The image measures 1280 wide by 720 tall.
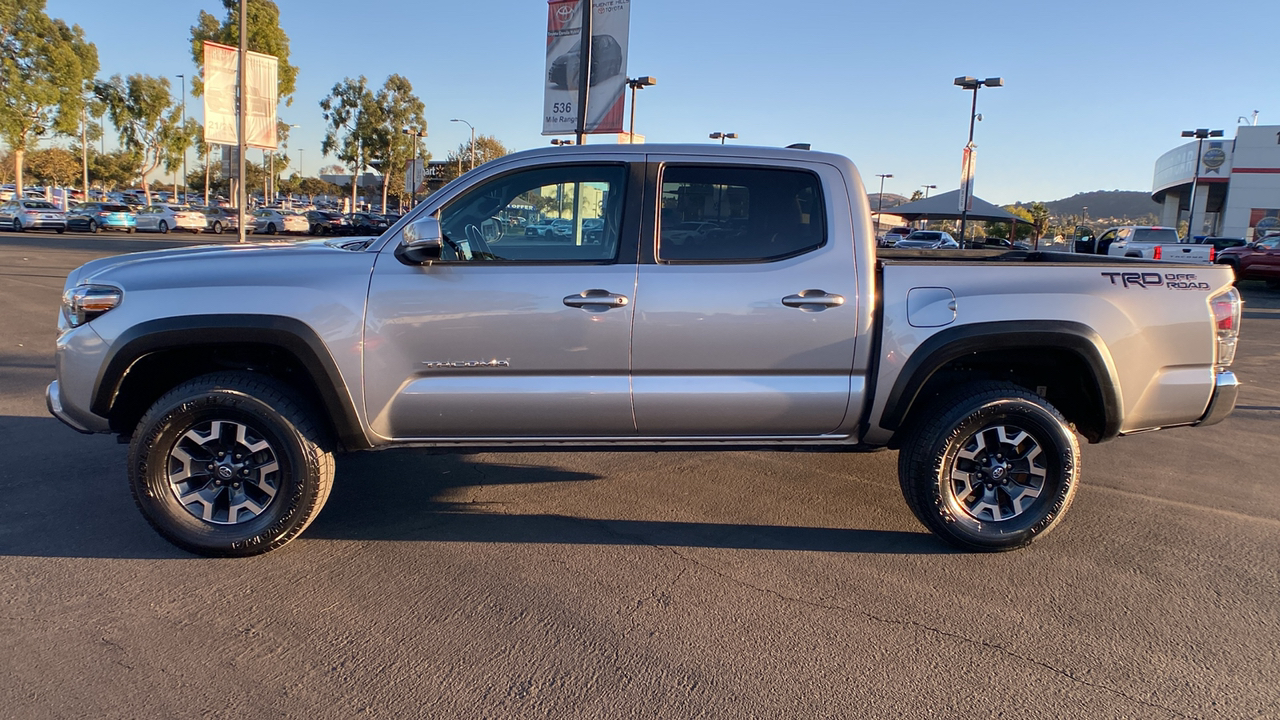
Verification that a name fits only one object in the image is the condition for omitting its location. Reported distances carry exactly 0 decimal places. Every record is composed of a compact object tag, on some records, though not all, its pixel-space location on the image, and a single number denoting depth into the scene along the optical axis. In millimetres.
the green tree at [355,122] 55250
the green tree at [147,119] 54562
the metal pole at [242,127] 16875
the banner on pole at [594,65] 13070
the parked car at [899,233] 38516
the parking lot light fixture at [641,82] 28897
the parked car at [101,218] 38438
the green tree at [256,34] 33469
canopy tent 32375
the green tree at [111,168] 73938
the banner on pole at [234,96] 16469
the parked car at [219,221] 42109
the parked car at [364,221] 42250
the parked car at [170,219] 40281
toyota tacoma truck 3871
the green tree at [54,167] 79938
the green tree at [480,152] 61938
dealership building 44094
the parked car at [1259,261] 22328
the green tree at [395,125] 55469
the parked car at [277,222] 41312
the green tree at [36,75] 41719
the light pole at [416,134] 54512
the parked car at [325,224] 45156
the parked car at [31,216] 35531
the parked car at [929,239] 32969
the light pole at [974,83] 31491
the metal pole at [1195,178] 43375
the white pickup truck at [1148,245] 24984
